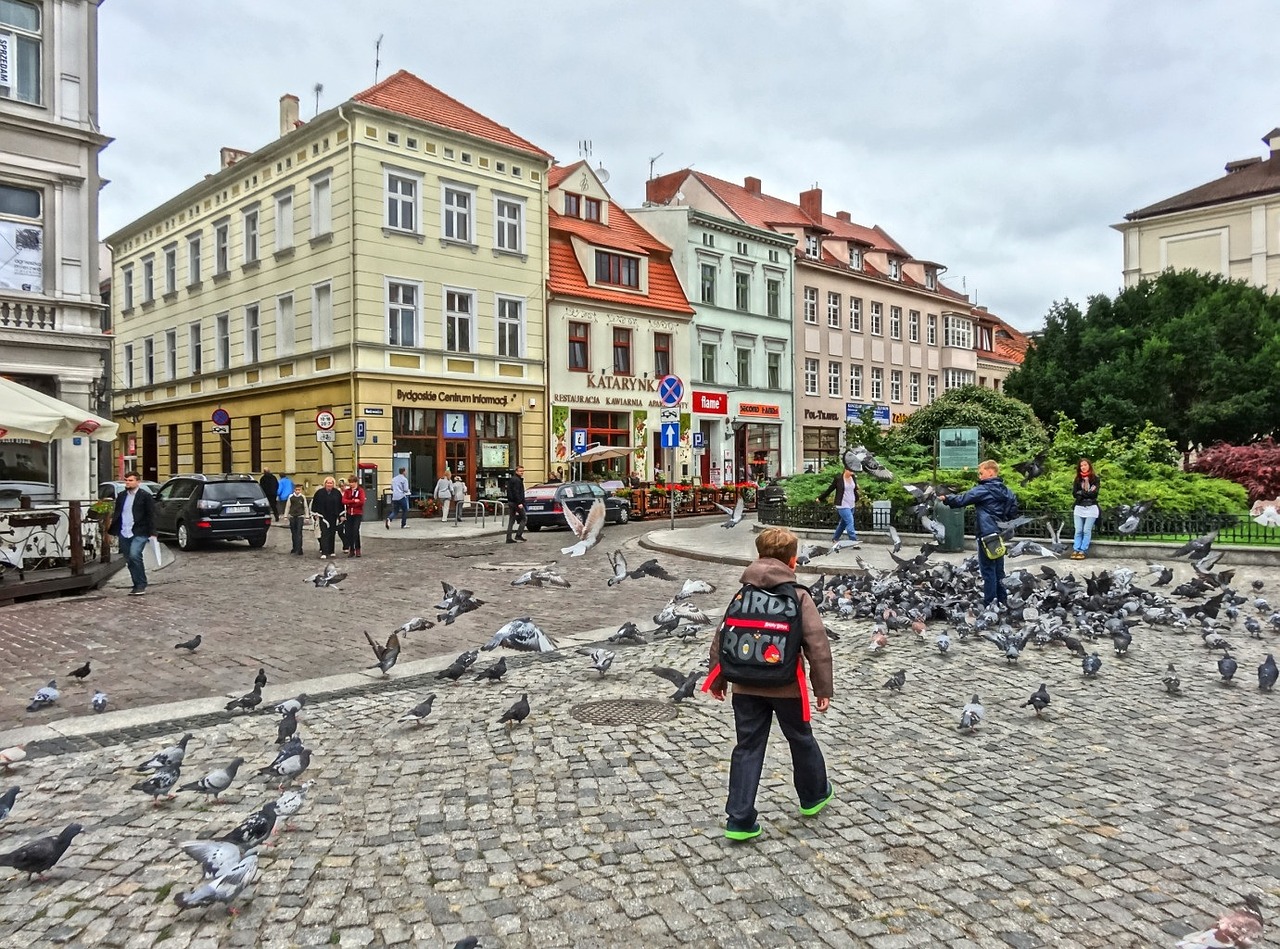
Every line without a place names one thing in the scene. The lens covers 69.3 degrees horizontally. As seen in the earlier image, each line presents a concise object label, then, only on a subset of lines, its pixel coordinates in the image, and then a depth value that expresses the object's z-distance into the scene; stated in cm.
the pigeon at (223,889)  355
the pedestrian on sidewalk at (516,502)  2169
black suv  2003
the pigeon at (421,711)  605
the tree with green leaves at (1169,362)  2647
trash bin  1672
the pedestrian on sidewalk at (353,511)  1836
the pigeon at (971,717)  600
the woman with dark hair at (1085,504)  1510
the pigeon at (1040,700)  622
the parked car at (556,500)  2570
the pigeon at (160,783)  467
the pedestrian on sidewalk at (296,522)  1847
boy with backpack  409
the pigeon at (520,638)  775
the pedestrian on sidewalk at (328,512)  1830
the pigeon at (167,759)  483
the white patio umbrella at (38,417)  1244
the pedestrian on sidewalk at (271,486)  2691
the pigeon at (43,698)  665
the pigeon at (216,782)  475
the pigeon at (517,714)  604
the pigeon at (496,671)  731
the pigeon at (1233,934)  311
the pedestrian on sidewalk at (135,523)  1306
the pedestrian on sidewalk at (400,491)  2680
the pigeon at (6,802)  425
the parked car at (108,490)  2205
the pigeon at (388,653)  737
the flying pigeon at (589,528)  1277
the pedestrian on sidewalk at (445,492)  2783
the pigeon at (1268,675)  696
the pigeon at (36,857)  372
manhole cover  632
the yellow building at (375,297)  2922
